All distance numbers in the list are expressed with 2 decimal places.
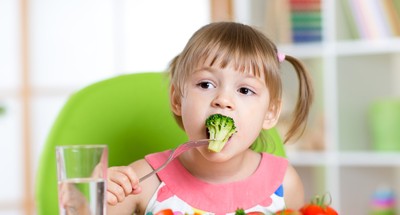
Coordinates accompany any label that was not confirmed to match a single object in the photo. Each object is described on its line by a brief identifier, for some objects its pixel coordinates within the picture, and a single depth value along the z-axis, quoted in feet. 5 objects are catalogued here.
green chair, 4.15
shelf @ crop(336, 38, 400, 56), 8.03
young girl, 3.49
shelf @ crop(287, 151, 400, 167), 8.23
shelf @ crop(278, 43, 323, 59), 8.36
